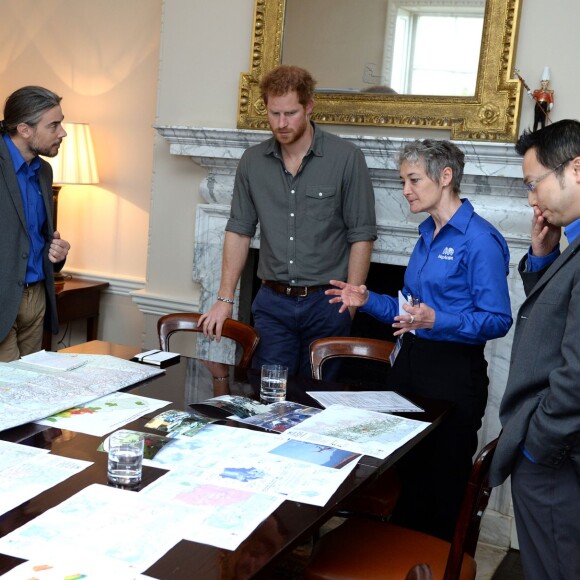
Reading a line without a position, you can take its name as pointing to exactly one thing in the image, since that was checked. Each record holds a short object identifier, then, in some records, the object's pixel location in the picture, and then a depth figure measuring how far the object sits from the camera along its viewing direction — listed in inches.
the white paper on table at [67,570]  53.1
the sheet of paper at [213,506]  61.5
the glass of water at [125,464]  69.9
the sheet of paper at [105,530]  56.7
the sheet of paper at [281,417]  89.6
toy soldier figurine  134.3
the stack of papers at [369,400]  100.8
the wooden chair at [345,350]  125.3
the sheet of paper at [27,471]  65.7
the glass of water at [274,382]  101.9
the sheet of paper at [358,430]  84.7
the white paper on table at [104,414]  84.7
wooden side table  187.8
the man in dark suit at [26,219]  135.0
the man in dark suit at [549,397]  74.1
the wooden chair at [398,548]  76.6
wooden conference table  57.0
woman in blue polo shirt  104.8
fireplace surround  139.6
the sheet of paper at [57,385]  87.1
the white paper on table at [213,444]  76.9
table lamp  188.9
